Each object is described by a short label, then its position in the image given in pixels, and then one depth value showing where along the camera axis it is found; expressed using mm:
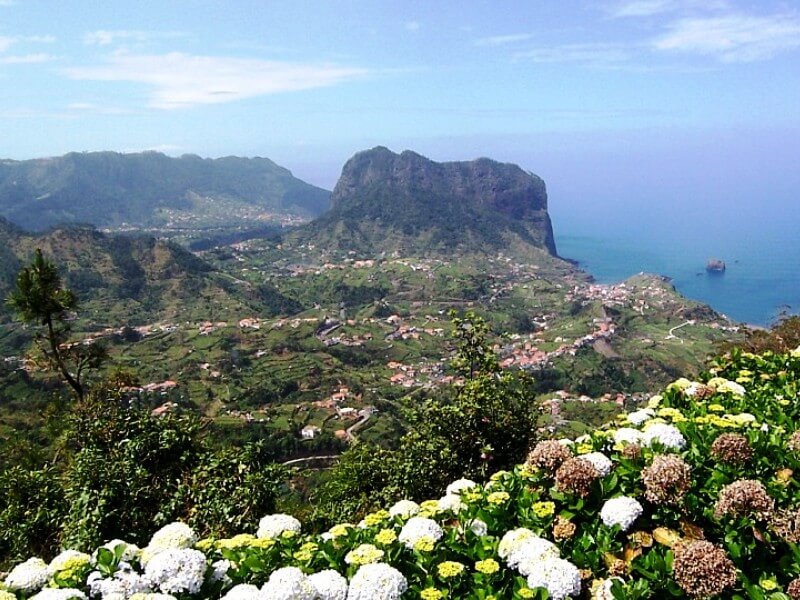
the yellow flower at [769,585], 4059
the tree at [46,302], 16641
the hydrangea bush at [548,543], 4230
